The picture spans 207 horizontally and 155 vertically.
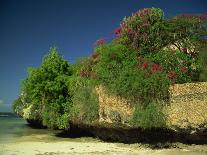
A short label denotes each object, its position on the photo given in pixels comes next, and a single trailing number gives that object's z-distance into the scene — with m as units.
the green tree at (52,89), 11.29
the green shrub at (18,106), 20.43
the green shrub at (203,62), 9.28
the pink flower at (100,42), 10.98
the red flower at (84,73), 10.66
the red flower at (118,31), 10.71
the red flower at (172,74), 8.80
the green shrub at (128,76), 8.42
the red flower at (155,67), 8.78
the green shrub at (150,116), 8.20
